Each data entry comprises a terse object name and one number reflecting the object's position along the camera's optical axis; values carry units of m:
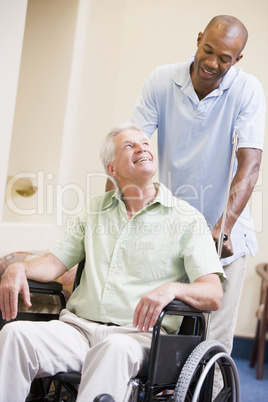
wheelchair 2.84
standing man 3.31
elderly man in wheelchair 2.86
